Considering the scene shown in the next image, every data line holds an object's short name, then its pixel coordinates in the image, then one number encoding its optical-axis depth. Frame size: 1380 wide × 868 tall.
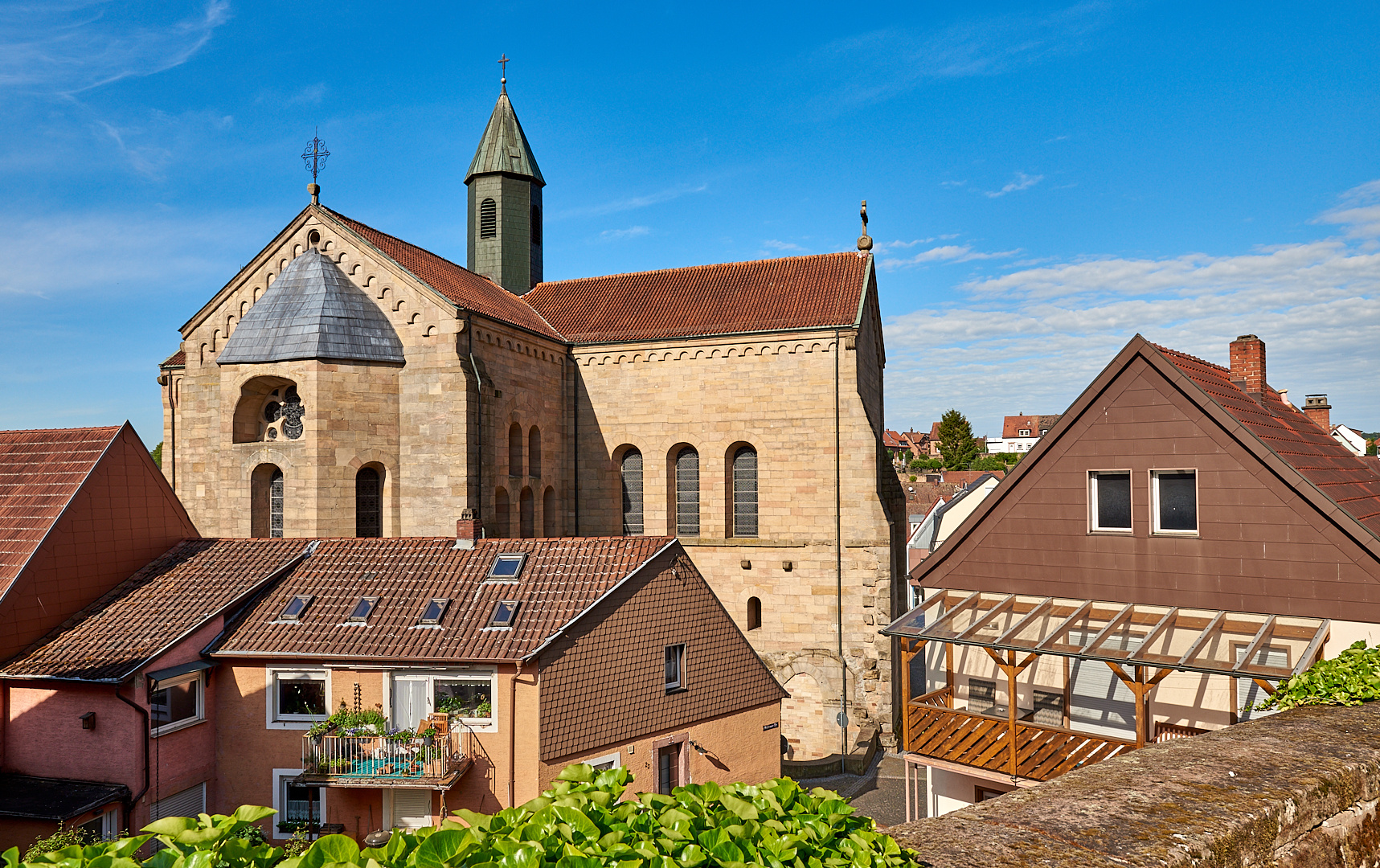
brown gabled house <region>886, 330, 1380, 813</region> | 11.24
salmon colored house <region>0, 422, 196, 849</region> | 14.09
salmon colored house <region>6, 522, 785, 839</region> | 14.76
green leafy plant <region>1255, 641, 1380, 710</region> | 5.86
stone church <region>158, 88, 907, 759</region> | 21.56
